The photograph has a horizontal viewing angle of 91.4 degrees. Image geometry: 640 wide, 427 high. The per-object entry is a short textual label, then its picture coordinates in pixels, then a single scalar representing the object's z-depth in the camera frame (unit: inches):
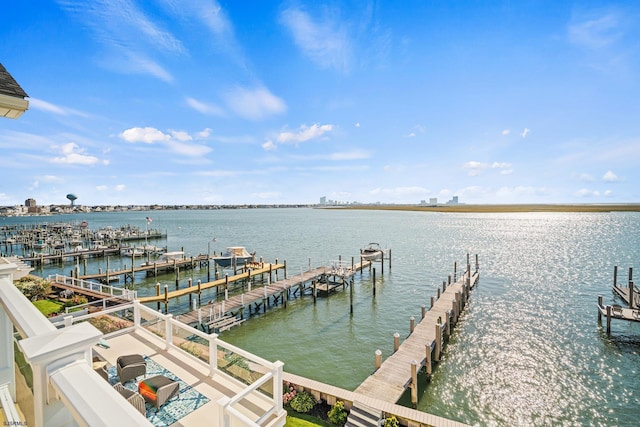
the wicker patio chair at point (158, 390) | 248.5
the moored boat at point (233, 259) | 1373.4
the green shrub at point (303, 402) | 426.6
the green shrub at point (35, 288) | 798.8
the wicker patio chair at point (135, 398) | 231.9
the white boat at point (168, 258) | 1484.0
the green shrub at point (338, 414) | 409.4
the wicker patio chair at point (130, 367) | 276.4
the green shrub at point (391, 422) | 386.9
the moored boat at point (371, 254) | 1531.7
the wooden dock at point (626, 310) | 717.3
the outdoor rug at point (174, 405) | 239.4
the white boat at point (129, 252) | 2015.3
